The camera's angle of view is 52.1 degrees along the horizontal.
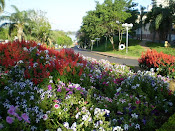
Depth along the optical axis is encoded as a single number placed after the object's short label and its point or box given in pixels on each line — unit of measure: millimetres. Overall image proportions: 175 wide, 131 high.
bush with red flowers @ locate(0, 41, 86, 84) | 4259
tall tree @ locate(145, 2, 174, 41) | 29652
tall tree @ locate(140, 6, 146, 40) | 38138
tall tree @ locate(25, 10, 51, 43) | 41062
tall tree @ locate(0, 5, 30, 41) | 32531
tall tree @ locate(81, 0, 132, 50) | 33094
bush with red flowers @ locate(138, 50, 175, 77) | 6376
